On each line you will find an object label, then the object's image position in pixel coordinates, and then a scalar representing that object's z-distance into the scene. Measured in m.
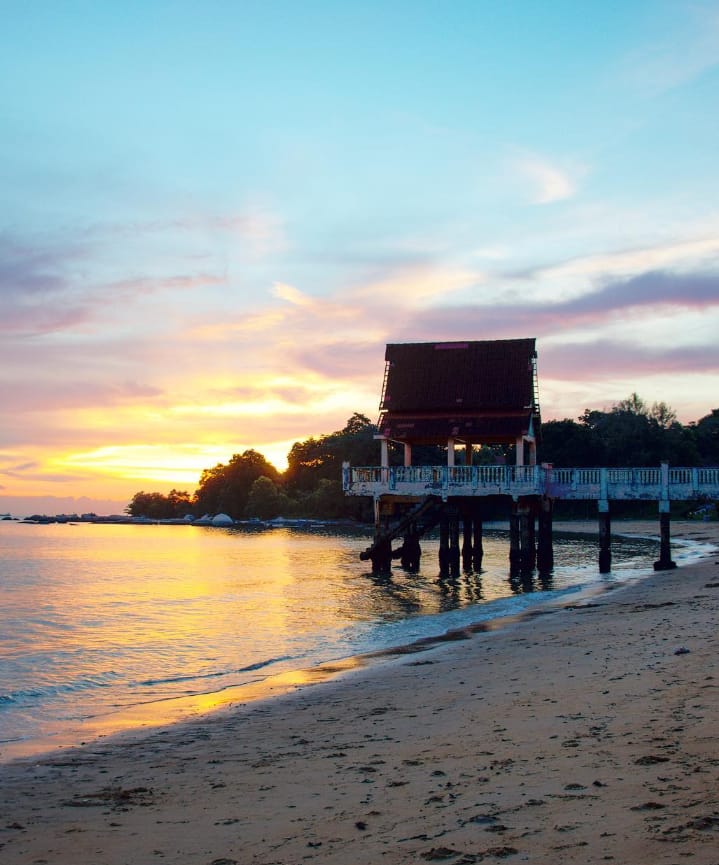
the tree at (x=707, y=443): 94.12
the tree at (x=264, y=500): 134.25
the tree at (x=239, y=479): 145.75
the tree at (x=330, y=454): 109.56
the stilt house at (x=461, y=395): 38.66
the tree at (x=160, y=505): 169.89
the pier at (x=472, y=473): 35.88
